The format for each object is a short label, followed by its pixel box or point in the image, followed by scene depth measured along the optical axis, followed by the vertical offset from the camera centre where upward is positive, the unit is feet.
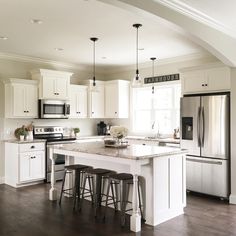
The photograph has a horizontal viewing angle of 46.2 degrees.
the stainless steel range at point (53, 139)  20.07 -1.20
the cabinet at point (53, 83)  20.29 +3.01
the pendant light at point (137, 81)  13.37 +2.04
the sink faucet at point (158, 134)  22.10 -0.89
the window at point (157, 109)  21.81 +1.16
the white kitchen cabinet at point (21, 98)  19.24 +1.76
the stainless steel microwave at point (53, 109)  20.54 +1.07
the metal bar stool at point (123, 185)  12.21 -2.84
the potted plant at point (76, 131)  22.86 -0.66
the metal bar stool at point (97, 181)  13.51 -3.04
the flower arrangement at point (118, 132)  14.48 -0.47
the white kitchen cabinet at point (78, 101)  22.81 +1.84
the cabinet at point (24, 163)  18.63 -2.77
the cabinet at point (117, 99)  23.82 +2.15
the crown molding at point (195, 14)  10.51 +4.61
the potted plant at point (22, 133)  19.43 -0.70
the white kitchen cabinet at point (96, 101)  23.94 +1.92
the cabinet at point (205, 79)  16.14 +2.65
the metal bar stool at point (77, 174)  14.67 -2.74
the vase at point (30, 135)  19.93 -0.87
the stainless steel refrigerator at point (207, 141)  15.44 -1.06
